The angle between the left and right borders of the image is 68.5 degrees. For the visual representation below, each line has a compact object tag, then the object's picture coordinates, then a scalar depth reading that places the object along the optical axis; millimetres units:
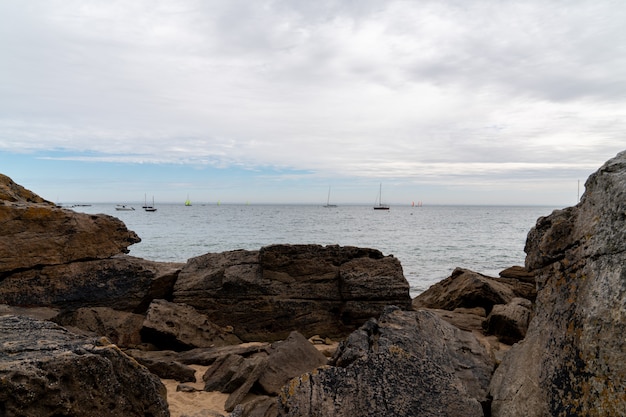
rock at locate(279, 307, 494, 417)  4113
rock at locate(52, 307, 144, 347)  8836
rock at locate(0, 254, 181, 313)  9023
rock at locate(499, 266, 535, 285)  13867
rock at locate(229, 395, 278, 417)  5266
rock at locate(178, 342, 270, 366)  7961
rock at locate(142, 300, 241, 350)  8812
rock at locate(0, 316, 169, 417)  3547
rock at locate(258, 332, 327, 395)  6445
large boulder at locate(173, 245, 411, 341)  9977
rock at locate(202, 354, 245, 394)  6668
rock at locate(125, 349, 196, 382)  7066
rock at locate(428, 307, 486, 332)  9969
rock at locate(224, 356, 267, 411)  6070
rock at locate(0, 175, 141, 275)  9008
